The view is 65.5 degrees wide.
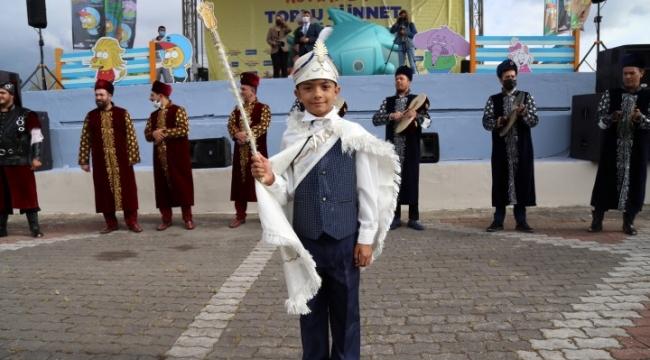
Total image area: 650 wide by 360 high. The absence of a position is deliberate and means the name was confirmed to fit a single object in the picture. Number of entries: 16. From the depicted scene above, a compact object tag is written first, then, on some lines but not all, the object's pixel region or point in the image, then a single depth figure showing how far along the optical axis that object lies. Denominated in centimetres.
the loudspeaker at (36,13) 1049
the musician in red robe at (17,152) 673
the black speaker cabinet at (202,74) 1413
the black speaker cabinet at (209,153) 835
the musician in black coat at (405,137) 662
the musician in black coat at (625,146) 592
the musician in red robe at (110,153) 696
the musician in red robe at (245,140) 694
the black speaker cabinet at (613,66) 787
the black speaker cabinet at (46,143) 913
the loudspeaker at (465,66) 1154
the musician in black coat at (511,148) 625
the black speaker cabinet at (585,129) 809
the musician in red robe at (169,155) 702
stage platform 834
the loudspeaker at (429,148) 835
